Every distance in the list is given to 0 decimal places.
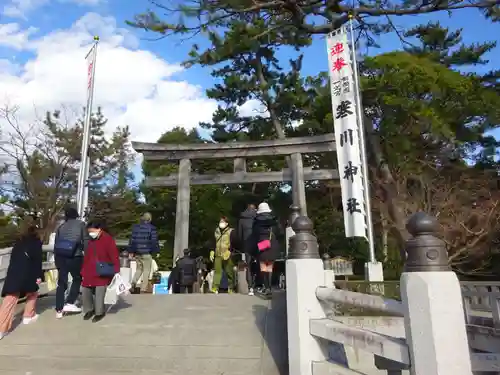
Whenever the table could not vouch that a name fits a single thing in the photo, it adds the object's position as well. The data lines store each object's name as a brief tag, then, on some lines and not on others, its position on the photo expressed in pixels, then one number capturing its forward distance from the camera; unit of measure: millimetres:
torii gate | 12297
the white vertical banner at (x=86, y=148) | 10555
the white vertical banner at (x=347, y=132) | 8867
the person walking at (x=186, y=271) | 8898
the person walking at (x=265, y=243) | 6695
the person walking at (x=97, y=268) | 5469
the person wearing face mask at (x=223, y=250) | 7602
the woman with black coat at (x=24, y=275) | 5211
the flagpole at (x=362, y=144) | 8578
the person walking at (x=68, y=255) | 5781
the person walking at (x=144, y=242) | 7984
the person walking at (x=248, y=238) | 7352
